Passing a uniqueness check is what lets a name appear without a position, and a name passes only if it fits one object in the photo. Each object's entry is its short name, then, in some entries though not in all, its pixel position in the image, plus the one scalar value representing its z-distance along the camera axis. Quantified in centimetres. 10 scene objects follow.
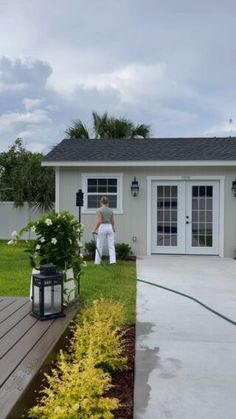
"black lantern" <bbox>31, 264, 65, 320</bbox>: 385
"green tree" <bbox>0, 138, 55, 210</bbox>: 1584
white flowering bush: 454
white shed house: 1070
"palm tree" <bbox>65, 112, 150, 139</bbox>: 1686
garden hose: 487
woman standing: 914
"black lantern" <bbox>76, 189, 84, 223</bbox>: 690
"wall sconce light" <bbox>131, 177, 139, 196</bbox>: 1077
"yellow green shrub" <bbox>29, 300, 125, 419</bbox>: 220
